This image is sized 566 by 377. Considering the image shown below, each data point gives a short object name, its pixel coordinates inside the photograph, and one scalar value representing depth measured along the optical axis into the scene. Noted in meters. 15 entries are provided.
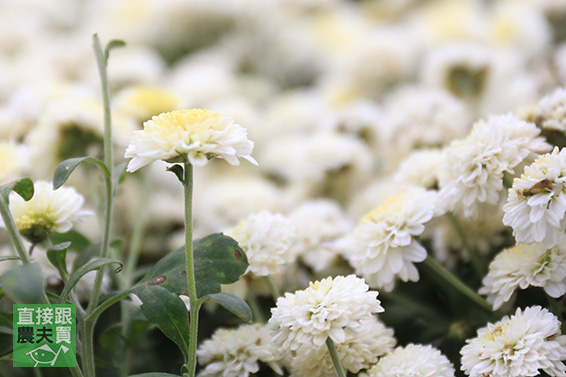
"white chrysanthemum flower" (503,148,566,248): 0.74
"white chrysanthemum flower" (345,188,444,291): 0.78
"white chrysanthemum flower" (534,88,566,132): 0.79
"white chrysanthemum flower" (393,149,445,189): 0.83
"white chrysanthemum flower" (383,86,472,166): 0.91
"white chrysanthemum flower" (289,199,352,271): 0.83
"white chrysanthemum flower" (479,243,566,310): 0.76
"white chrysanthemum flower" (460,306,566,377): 0.74
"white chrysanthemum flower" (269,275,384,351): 0.74
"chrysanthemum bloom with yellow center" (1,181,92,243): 0.78
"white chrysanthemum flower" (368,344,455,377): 0.75
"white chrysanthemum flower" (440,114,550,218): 0.77
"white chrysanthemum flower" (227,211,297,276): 0.78
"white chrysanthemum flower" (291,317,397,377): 0.76
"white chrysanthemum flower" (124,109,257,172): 0.73
